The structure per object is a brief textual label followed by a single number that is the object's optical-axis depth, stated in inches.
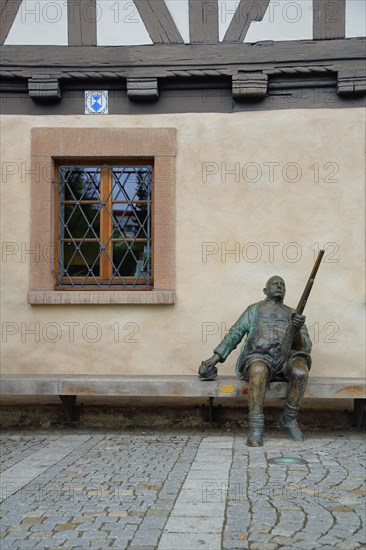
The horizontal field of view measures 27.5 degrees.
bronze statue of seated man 244.7
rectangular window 289.0
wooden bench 255.3
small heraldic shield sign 288.0
